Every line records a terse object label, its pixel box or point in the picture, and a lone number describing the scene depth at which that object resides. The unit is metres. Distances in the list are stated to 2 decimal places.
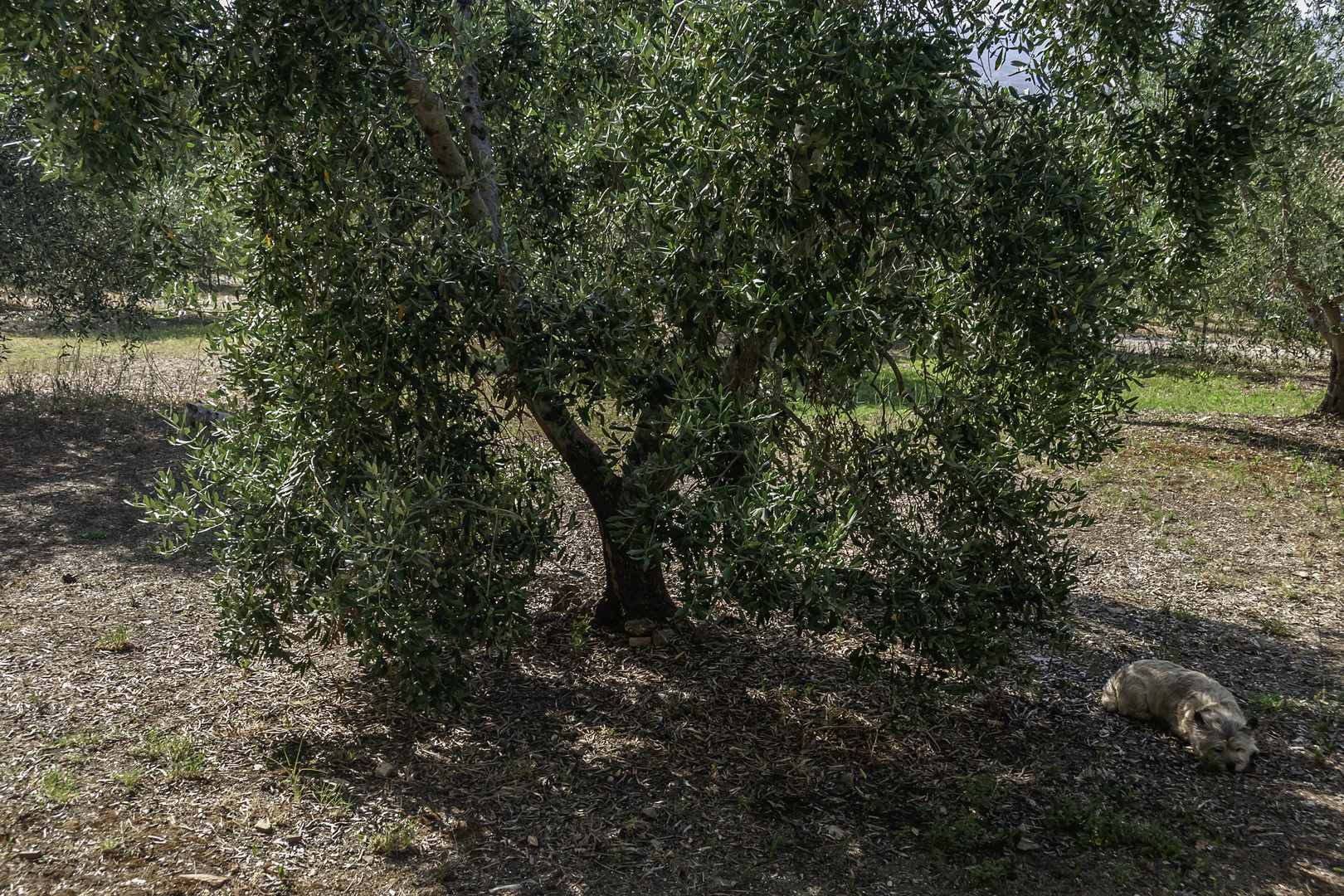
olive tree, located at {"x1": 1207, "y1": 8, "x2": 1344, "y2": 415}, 10.54
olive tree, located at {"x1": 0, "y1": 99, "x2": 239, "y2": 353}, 11.34
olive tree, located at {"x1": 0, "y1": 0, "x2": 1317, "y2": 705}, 3.80
